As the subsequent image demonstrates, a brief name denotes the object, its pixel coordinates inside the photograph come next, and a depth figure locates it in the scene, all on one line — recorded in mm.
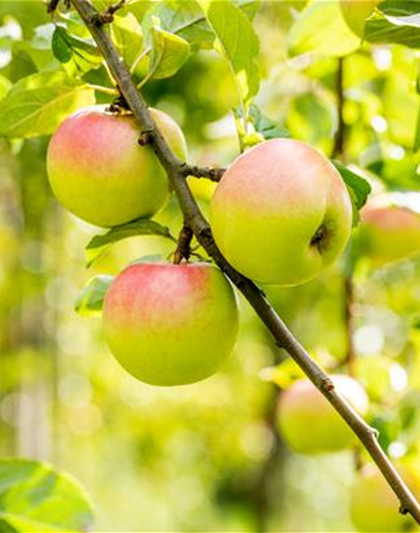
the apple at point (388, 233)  1771
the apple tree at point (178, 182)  1362
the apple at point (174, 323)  1390
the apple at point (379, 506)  1718
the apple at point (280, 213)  1353
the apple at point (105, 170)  1418
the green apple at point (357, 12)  1509
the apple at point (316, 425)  1783
